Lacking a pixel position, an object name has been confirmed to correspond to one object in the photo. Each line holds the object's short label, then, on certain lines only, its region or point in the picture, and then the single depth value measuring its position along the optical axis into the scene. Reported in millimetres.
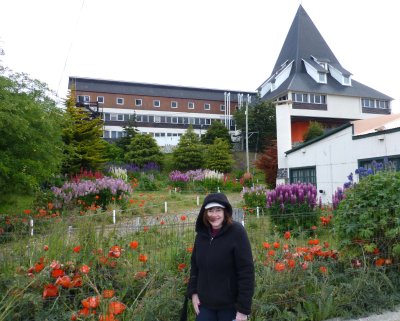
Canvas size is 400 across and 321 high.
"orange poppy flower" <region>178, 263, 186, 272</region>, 4031
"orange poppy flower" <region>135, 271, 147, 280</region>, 3756
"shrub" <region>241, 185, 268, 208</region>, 13117
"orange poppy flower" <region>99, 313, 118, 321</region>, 2902
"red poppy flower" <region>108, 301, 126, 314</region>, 2957
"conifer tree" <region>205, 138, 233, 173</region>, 29172
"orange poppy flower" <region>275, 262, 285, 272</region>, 3879
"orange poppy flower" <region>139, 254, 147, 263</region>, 3785
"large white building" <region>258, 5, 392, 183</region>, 38469
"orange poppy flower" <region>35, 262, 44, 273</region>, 3418
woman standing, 2762
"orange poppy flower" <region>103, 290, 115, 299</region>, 3074
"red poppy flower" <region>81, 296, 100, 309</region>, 2965
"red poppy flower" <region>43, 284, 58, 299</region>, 3189
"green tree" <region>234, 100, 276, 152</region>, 36125
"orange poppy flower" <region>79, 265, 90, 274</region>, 3383
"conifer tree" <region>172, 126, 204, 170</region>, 29516
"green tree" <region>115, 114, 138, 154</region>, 32438
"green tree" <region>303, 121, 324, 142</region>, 31325
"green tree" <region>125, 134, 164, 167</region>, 29198
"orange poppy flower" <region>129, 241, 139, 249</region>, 3850
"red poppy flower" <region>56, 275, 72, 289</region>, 3266
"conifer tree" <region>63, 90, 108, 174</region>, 18422
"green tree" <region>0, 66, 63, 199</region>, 7532
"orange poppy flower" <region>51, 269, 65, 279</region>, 3381
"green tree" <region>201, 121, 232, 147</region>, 35978
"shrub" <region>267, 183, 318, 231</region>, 9211
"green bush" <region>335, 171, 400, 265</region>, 4582
